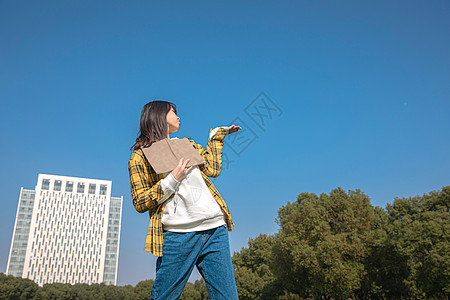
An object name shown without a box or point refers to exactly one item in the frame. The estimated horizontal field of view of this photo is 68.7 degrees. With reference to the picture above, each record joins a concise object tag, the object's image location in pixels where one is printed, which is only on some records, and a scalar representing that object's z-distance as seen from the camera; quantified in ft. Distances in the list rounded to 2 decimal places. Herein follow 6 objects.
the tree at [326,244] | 73.77
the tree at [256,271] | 113.29
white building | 319.68
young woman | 7.25
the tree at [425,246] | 61.46
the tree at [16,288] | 170.81
